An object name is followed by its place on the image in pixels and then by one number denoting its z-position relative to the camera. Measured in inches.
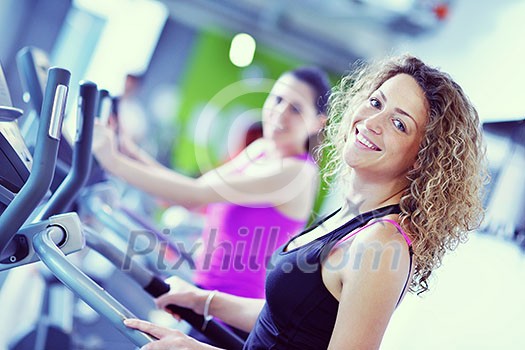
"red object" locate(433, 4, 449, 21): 164.1
